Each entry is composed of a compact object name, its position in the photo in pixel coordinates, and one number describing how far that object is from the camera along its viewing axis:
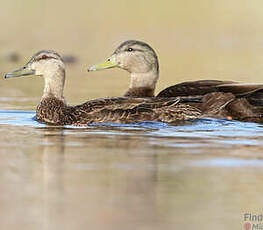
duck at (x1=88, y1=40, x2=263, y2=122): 10.69
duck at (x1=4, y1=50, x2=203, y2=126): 10.45
